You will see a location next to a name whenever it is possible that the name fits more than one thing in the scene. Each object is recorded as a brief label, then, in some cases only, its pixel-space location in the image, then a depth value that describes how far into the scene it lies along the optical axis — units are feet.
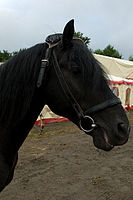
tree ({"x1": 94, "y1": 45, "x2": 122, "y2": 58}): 109.88
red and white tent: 33.79
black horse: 4.26
